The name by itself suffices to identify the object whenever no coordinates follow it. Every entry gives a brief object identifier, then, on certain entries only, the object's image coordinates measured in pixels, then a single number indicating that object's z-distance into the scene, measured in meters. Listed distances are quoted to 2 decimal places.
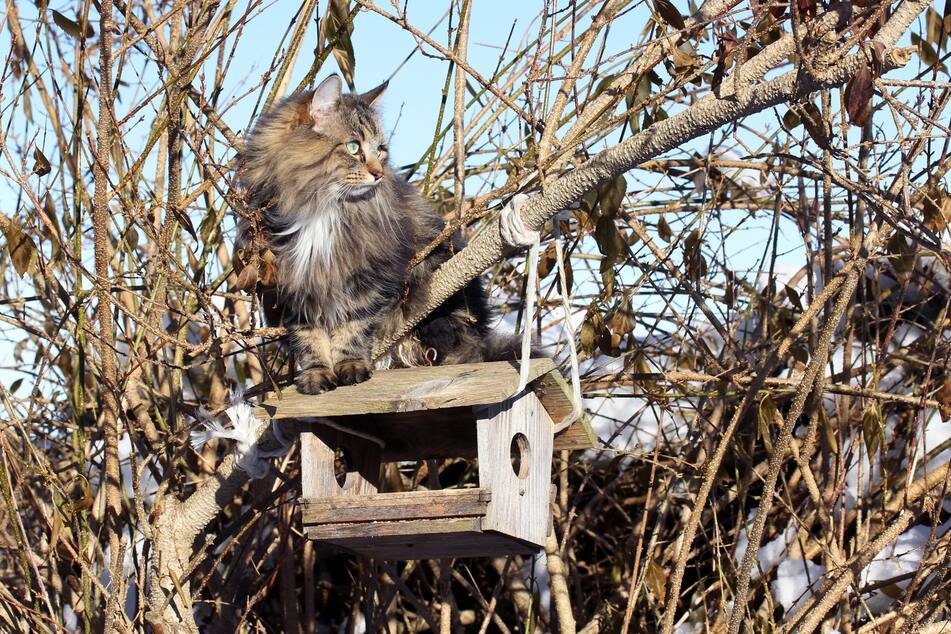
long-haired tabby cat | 2.82
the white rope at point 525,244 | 2.20
